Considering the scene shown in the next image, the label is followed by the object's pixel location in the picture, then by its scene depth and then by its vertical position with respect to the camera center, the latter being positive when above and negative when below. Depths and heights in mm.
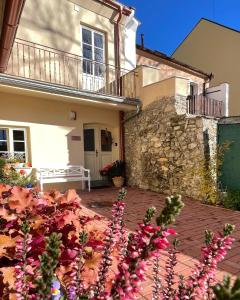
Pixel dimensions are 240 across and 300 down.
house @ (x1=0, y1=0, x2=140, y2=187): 6902 +1842
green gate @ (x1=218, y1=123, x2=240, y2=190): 6406 -608
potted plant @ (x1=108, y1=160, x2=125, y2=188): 8694 -1232
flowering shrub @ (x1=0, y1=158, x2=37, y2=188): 5938 -899
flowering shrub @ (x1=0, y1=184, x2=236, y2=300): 760 -528
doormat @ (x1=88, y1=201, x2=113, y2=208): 5746 -1622
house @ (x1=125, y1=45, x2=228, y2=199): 6543 +105
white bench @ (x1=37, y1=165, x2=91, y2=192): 7036 -1037
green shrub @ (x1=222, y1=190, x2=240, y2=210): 5668 -1542
